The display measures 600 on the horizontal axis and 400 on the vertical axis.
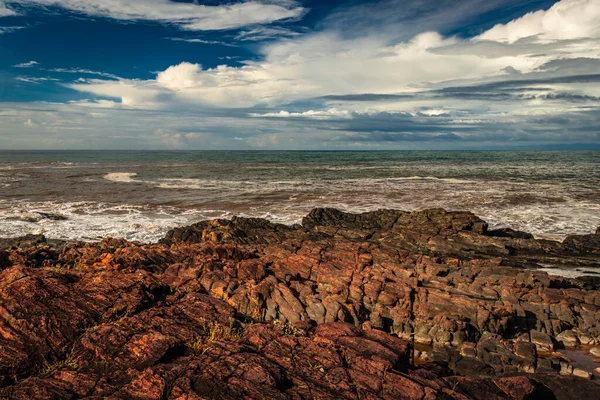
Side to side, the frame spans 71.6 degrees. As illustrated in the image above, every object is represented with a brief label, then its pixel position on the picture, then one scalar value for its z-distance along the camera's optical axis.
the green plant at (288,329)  9.03
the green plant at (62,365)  7.08
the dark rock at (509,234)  23.20
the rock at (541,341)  11.41
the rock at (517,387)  7.50
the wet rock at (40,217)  31.08
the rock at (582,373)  9.97
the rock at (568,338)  11.92
